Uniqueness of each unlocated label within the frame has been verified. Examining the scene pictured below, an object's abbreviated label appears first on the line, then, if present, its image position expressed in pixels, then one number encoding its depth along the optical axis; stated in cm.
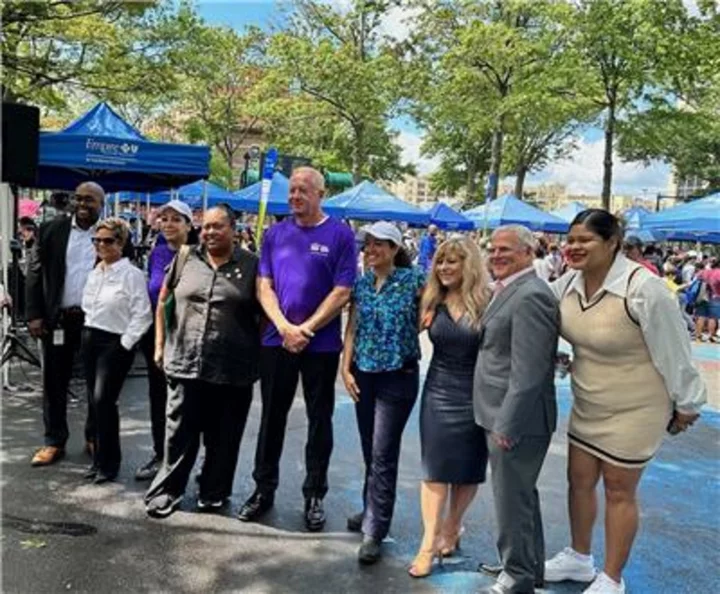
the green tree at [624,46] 1738
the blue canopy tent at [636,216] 1841
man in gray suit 315
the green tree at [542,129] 2061
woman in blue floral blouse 380
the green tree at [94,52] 1198
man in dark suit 512
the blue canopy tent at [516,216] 2072
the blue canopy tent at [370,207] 1856
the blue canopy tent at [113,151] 780
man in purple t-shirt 409
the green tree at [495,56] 2072
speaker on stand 574
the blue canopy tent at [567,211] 2525
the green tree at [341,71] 2572
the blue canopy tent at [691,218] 1452
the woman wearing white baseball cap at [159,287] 495
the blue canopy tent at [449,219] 2292
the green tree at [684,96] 1558
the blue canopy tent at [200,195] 1841
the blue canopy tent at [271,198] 1681
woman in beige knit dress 313
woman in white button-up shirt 471
